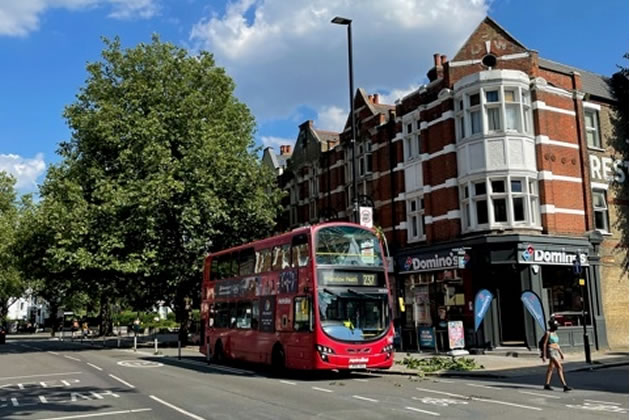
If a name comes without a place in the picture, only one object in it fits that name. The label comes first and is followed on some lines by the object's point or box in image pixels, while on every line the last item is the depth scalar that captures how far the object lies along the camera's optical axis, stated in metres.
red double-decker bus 15.91
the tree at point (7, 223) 53.69
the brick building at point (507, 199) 22.92
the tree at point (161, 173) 28.88
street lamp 19.52
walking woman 12.96
